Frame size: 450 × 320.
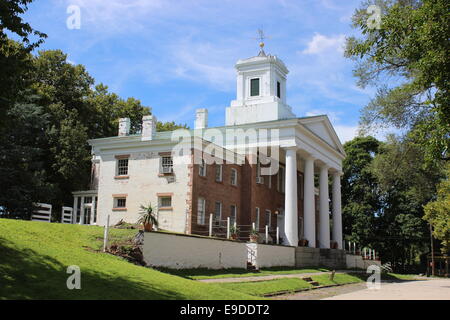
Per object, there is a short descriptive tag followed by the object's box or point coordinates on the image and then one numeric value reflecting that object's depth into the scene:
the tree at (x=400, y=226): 55.00
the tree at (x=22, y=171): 32.22
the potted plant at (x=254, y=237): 28.48
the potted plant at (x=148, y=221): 22.03
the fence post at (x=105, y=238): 17.52
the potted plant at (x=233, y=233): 28.61
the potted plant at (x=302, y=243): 36.31
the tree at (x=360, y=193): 55.88
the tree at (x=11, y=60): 11.03
